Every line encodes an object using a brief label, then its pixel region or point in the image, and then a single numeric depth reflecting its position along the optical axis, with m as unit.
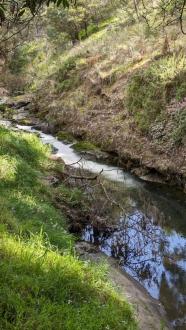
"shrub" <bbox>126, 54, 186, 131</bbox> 16.30
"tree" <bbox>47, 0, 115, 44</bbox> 31.89
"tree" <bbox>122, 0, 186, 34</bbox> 22.42
